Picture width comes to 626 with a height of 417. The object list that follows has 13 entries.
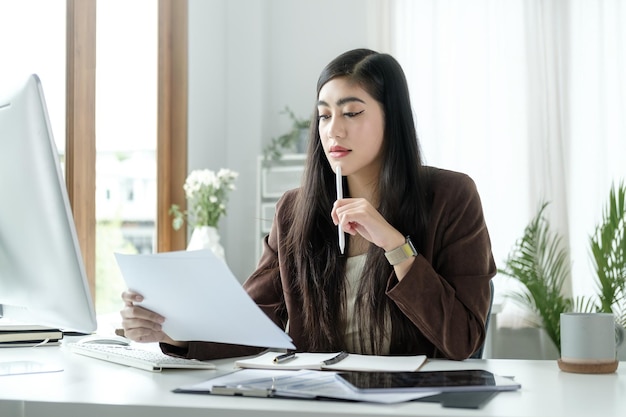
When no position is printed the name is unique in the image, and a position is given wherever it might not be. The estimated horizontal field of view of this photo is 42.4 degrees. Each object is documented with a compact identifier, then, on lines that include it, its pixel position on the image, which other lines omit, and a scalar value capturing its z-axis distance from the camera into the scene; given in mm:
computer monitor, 1136
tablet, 1096
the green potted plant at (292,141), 4200
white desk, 997
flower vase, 3712
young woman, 1523
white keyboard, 1354
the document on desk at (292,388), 1052
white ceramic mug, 1308
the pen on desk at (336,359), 1324
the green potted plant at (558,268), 3562
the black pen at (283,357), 1356
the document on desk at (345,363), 1295
